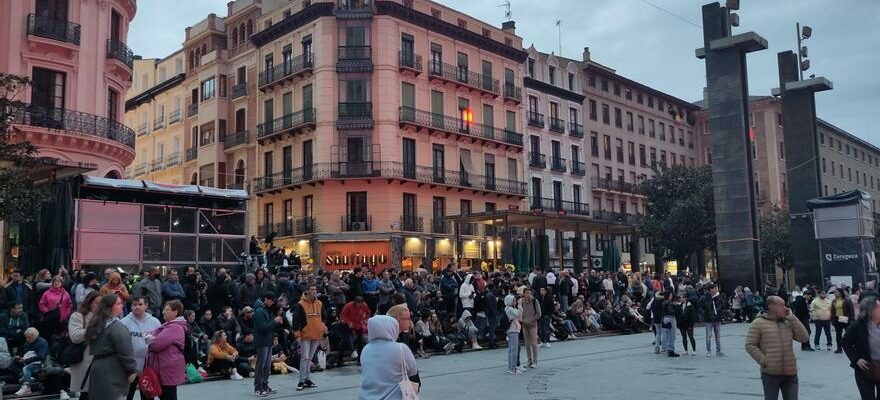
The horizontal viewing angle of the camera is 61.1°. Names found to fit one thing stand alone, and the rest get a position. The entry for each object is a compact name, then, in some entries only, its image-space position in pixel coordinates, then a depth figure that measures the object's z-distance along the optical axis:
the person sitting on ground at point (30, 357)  13.52
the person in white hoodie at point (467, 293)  21.58
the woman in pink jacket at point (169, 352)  8.59
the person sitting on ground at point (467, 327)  21.52
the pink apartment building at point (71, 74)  26.12
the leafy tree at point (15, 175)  16.94
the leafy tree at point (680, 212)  49.72
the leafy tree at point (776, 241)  55.12
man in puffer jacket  8.52
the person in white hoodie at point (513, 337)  15.53
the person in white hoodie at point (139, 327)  9.00
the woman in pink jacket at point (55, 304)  14.63
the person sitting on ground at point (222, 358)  15.64
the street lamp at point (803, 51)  35.09
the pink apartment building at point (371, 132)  43.06
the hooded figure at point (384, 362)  6.49
